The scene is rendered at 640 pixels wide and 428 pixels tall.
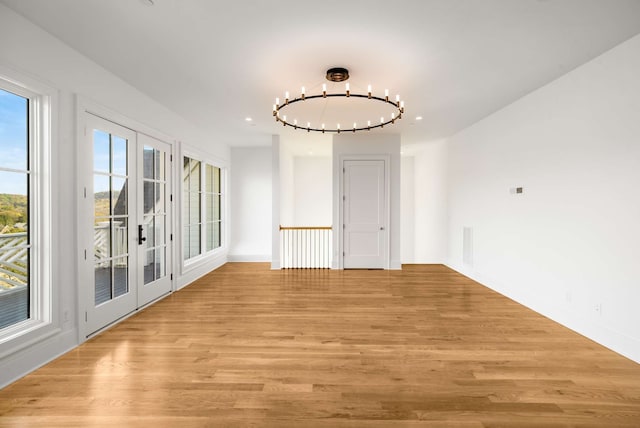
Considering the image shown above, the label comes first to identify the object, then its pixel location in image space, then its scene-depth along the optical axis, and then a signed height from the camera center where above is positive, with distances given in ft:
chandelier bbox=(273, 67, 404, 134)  11.12 +5.25
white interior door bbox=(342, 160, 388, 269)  21.65 -0.01
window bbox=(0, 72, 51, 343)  7.97 +0.05
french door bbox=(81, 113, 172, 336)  10.53 -0.38
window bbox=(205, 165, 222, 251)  21.82 +0.45
